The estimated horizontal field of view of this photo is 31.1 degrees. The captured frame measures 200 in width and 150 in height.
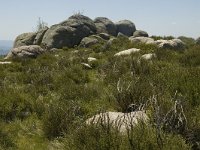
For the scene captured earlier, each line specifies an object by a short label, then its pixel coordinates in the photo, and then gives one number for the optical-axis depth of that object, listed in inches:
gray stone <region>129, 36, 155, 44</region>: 1069.9
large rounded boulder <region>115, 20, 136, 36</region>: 2034.0
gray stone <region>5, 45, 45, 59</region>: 878.4
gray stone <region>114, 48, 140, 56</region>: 700.8
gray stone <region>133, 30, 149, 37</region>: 1815.0
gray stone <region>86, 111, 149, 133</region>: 232.7
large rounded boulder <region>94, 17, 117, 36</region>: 1717.5
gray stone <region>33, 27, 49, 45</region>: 1379.2
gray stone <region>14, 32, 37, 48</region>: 1423.5
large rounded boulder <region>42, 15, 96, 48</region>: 1269.7
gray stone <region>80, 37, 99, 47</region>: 1179.9
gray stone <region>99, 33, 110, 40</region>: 1374.3
